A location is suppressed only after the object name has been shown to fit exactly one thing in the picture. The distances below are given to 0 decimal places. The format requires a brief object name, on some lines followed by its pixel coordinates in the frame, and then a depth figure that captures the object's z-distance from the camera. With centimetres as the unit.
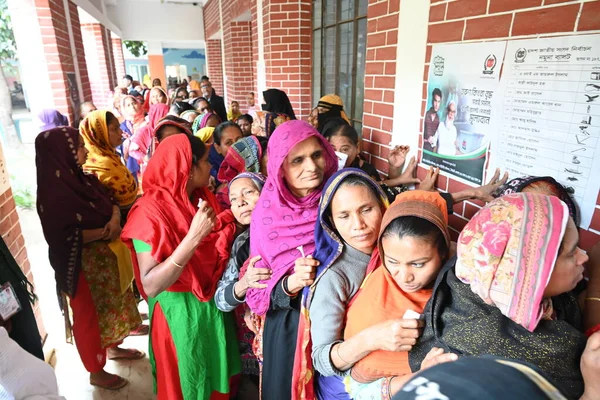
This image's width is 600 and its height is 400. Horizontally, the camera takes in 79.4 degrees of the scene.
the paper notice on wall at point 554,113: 113
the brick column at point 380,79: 214
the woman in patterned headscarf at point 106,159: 288
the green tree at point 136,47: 2041
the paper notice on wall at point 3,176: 234
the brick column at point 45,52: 433
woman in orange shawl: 107
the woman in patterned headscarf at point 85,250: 211
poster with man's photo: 152
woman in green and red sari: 163
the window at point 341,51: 327
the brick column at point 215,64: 1207
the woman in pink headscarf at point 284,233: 146
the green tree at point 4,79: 509
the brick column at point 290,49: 409
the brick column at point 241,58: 730
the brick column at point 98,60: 970
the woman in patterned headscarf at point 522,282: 82
